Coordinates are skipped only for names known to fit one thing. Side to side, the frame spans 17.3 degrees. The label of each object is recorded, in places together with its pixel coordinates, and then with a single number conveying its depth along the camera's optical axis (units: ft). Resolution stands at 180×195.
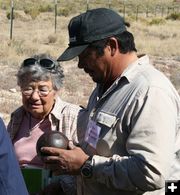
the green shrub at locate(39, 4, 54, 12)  168.82
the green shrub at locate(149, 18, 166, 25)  130.11
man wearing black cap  9.29
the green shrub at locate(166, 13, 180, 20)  149.14
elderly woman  13.71
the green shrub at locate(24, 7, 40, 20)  140.36
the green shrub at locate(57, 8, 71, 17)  154.82
